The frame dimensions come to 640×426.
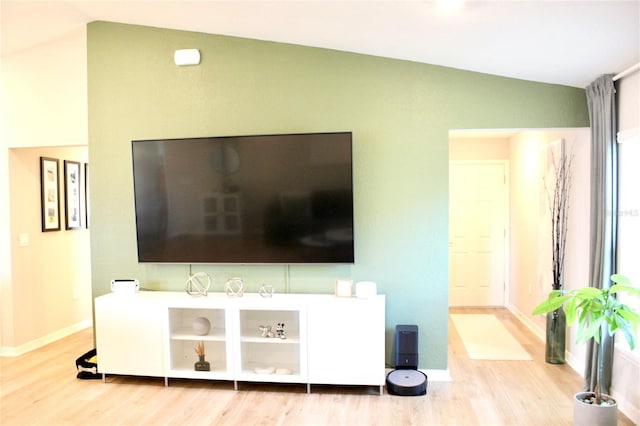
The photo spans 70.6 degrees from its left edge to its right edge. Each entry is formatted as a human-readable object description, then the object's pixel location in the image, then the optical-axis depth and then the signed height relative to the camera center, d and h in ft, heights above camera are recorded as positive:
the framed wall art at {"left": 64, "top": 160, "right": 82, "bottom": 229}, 15.85 +0.28
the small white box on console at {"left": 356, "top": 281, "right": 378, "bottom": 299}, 10.95 -2.19
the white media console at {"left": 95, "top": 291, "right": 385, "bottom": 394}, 10.61 -3.37
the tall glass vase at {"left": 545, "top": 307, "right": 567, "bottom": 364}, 12.49 -3.87
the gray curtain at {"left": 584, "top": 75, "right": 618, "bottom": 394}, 9.58 -0.14
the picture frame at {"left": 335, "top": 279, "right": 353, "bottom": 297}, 11.26 -2.19
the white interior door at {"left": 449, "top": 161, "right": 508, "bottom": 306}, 19.51 -1.55
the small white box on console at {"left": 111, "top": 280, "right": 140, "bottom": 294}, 11.97 -2.20
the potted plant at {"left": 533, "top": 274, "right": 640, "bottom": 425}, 7.84 -2.14
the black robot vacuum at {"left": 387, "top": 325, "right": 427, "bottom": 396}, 10.55 -4.23
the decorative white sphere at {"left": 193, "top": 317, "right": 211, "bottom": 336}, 11.39 -3.14
